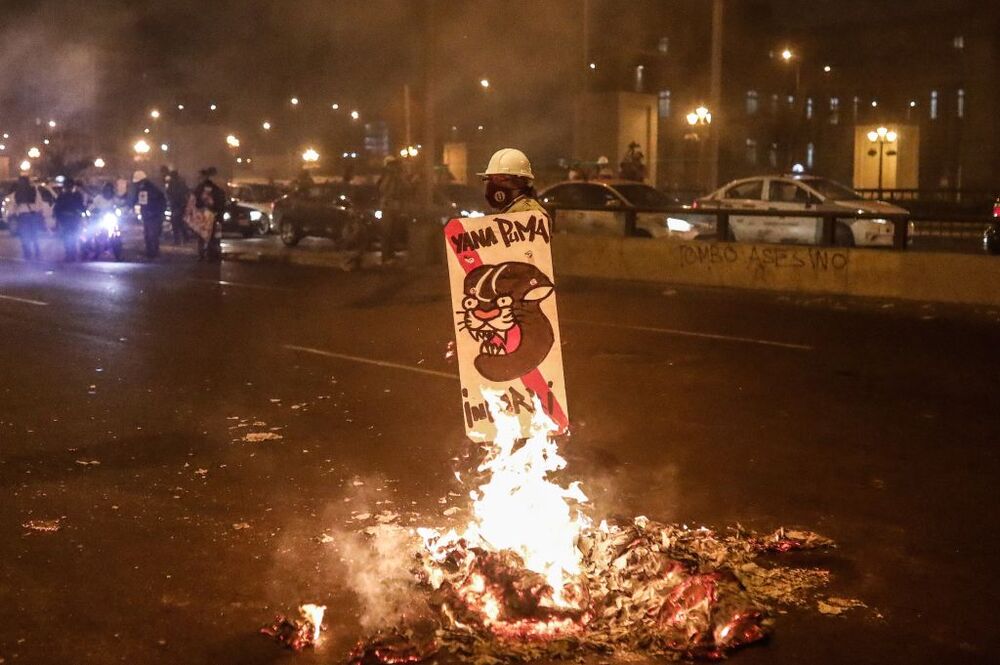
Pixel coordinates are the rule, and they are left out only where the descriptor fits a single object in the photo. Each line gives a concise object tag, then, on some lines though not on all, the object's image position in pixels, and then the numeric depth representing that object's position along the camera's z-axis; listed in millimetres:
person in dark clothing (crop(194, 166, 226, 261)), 19484
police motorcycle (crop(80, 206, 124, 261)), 20156
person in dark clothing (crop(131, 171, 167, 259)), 20203
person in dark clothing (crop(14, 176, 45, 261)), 19969
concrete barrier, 13430
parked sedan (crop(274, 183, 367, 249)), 23547
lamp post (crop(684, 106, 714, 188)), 36562
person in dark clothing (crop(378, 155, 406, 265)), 18703
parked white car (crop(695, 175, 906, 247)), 17156
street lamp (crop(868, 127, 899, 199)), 37906
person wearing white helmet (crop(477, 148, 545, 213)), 4953
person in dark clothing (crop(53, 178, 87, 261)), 19469
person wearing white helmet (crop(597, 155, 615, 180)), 24273
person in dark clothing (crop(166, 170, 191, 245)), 24438
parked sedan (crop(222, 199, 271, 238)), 27047
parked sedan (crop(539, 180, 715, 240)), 17469
